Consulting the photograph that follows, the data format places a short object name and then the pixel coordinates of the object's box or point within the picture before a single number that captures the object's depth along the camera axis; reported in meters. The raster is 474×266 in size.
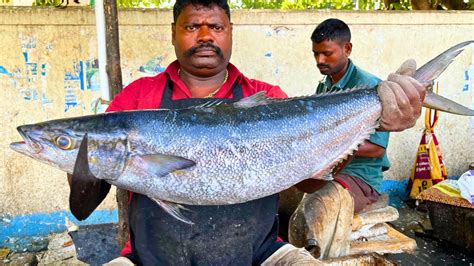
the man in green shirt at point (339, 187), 3.45
